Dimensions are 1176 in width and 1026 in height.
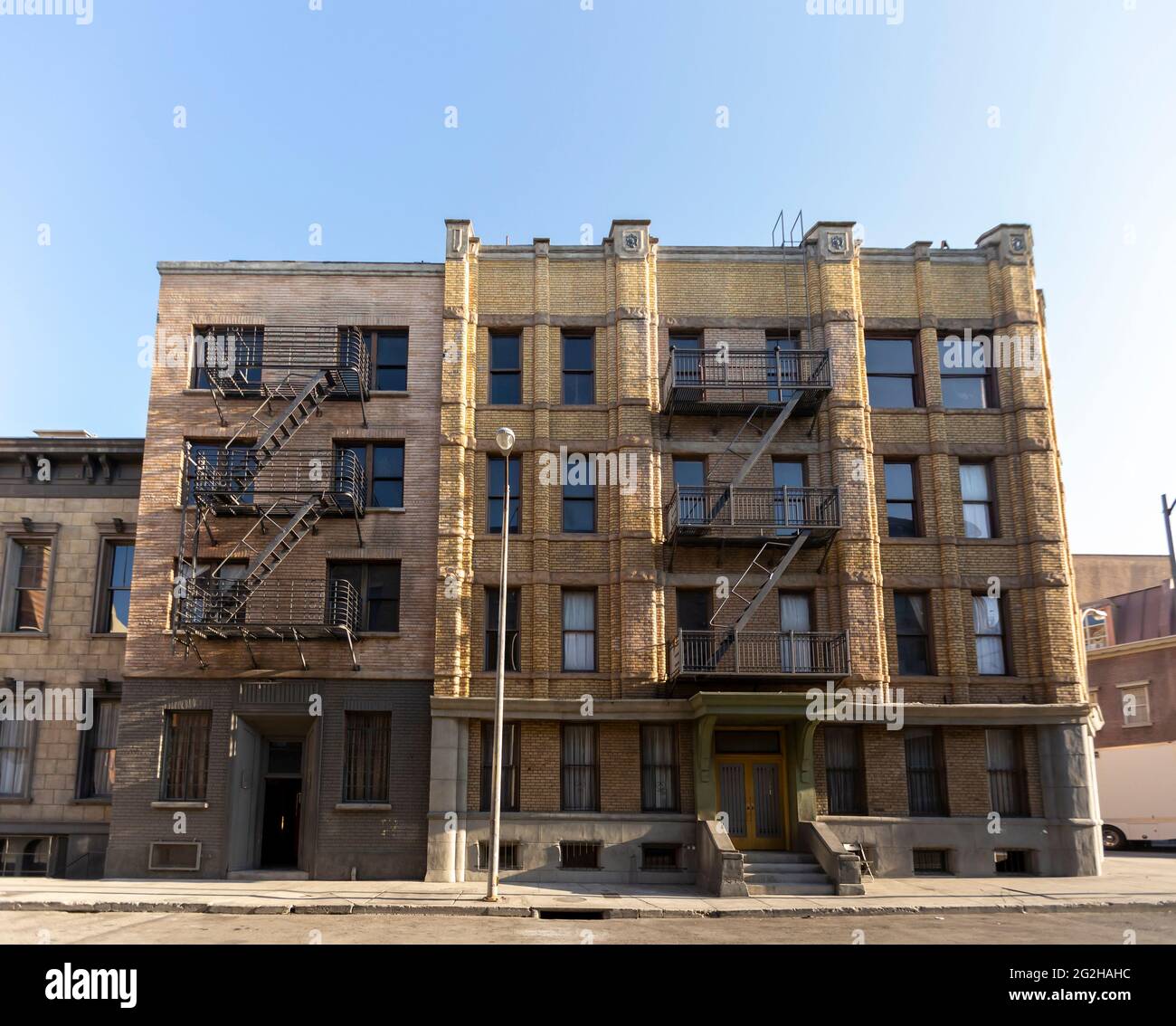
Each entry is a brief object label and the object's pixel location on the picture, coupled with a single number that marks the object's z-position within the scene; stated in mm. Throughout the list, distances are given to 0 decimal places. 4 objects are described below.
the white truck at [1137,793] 38469
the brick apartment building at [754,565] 24359
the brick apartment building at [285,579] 24141
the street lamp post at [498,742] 19859
